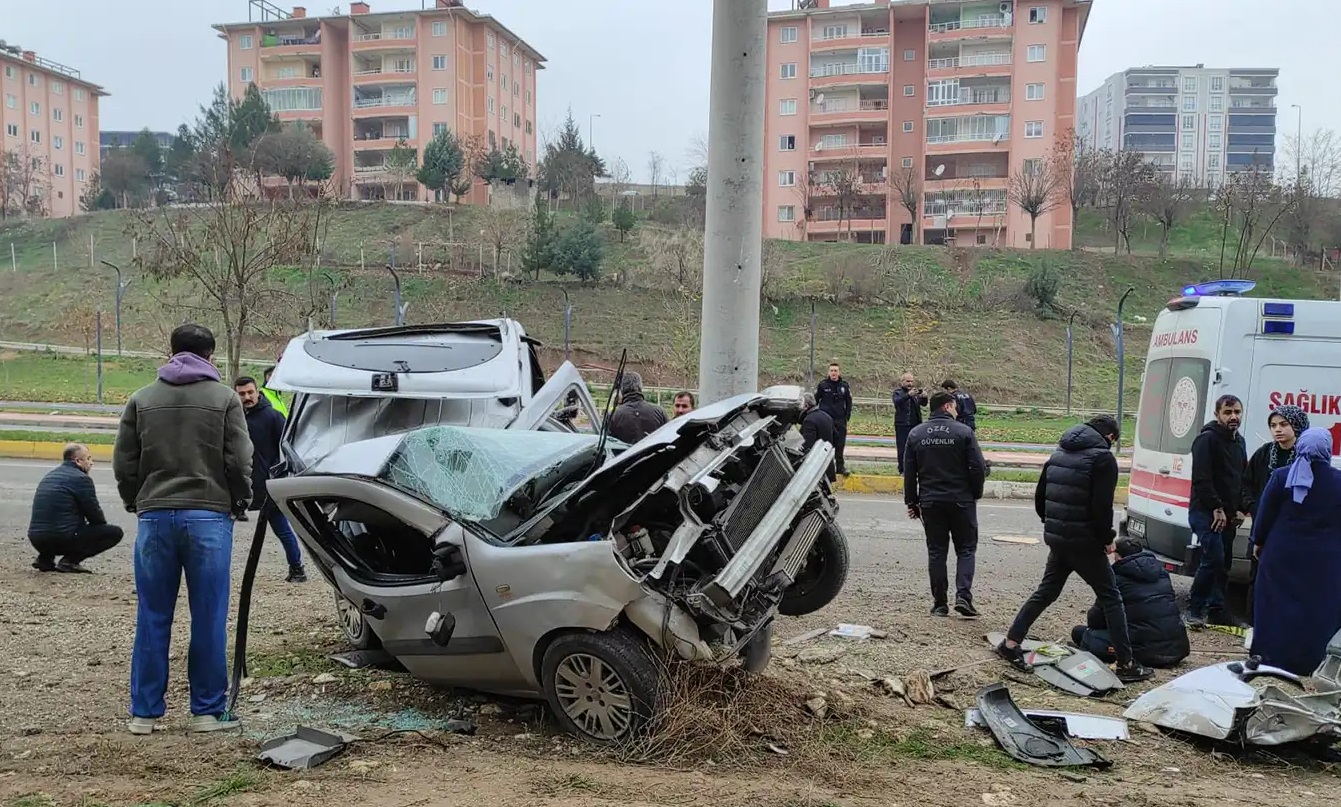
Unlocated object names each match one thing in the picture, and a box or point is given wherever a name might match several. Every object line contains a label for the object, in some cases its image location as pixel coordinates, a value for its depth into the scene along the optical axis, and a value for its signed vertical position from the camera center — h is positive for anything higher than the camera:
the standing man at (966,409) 13.10 -1.26
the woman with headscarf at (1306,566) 5.93 -1.49
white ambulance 7.79 -0.43
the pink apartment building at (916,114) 58.53 +12.53
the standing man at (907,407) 14.48 -1.36
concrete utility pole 7.07 +0.80
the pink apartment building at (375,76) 67.25 +16.35
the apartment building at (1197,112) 127.88 +27.64
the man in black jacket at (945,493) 7.31 -1.33
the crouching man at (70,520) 8.15 -1.84
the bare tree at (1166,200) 52.12 +6.61
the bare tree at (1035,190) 51.97 +6.97
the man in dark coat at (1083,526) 6.14 -1.32
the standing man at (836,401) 14.07 -1.25
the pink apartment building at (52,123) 76.50 +14.91
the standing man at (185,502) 4.60 -0.94
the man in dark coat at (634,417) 8.59 -0.94
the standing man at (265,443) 8.15 -1.16
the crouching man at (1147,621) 6.35 -1.97
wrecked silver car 4.31 -1.11
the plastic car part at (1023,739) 4.54 -2.05
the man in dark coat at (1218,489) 7.38 -1.27
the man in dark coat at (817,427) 11.15 -1.29
